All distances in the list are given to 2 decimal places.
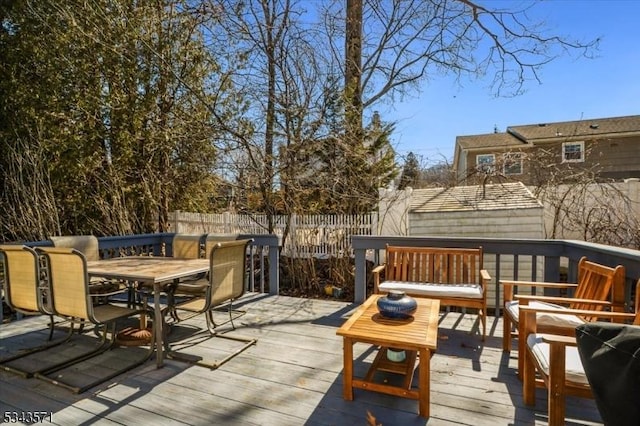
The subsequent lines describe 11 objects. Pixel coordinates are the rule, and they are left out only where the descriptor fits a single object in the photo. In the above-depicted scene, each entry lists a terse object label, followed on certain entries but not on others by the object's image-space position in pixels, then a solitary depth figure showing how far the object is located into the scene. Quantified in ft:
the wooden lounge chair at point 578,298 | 7.16
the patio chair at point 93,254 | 11.60
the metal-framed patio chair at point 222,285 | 9.12
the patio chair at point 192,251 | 11.36
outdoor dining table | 8.80
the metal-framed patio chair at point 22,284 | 8.71
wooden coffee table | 6.62
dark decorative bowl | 7.73
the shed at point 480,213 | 19.93
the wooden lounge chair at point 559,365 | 5.51
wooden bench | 10.84
